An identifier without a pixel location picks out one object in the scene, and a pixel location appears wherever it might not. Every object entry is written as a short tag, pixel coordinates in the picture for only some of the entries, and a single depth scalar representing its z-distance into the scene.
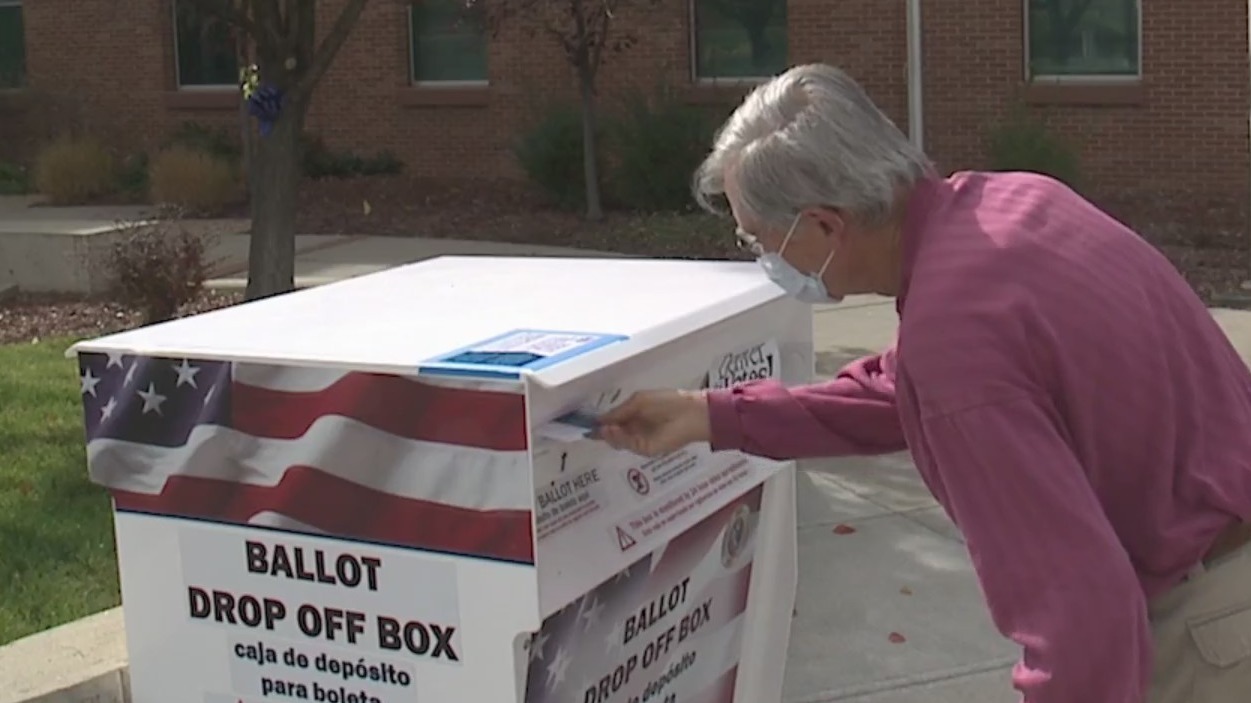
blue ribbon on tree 8.48
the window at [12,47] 23.16
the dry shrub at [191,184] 17.97
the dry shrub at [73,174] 19.16
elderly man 2.13
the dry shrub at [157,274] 9.61
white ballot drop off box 2.69
